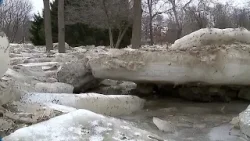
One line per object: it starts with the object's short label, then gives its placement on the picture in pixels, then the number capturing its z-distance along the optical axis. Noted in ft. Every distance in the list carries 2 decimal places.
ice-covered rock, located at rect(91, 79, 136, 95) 27.66
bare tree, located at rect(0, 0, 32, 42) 101.91
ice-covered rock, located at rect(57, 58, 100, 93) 26.61
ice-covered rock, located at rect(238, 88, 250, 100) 24.21
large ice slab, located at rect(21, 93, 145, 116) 19.34
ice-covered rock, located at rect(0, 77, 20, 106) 16.10
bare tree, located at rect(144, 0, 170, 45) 84.97
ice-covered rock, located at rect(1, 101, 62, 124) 13.67
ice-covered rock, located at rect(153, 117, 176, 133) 17.09
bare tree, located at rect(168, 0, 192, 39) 86.31
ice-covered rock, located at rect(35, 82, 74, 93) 22.76
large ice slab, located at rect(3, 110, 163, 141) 11.70
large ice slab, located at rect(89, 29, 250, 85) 21.85
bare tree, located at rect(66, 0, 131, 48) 66.39
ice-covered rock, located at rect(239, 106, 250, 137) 14.84
